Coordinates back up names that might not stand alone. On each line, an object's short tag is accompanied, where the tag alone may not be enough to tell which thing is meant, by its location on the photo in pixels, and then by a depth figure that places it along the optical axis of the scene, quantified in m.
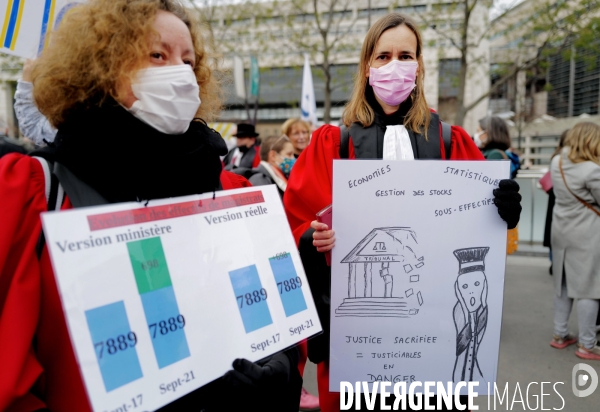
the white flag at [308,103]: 8.56
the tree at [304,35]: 14.38
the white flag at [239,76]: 12.85
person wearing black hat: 6.78
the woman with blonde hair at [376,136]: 1.75
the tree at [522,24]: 12.08
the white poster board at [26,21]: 2.17
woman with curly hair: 0.97
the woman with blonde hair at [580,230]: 3.96
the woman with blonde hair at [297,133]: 5.02
